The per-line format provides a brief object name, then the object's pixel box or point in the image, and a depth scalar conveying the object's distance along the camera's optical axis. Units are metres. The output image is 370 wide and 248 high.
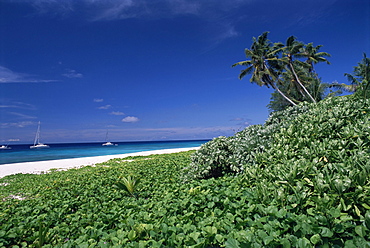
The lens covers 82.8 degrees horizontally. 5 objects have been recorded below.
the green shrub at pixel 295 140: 4.01
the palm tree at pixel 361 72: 30.86
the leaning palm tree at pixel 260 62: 31.48
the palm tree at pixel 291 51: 30.09
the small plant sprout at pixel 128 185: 6.57
